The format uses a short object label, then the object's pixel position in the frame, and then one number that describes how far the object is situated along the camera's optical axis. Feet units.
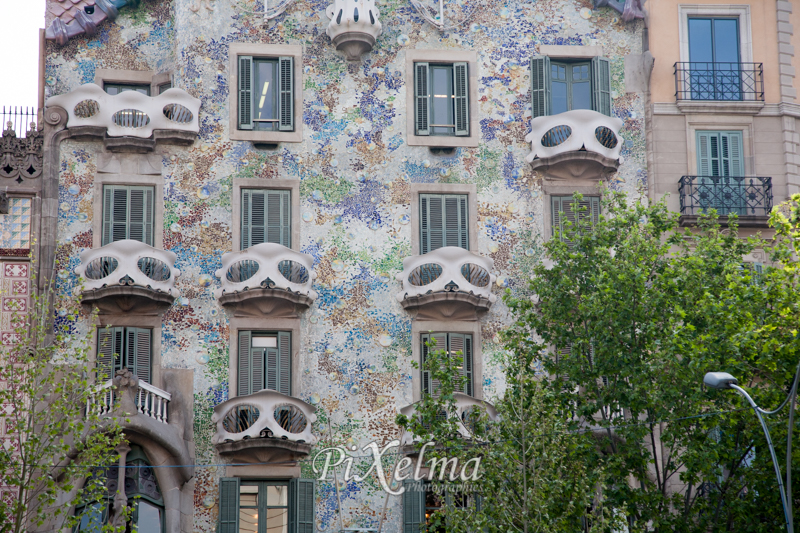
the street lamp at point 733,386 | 82.16
